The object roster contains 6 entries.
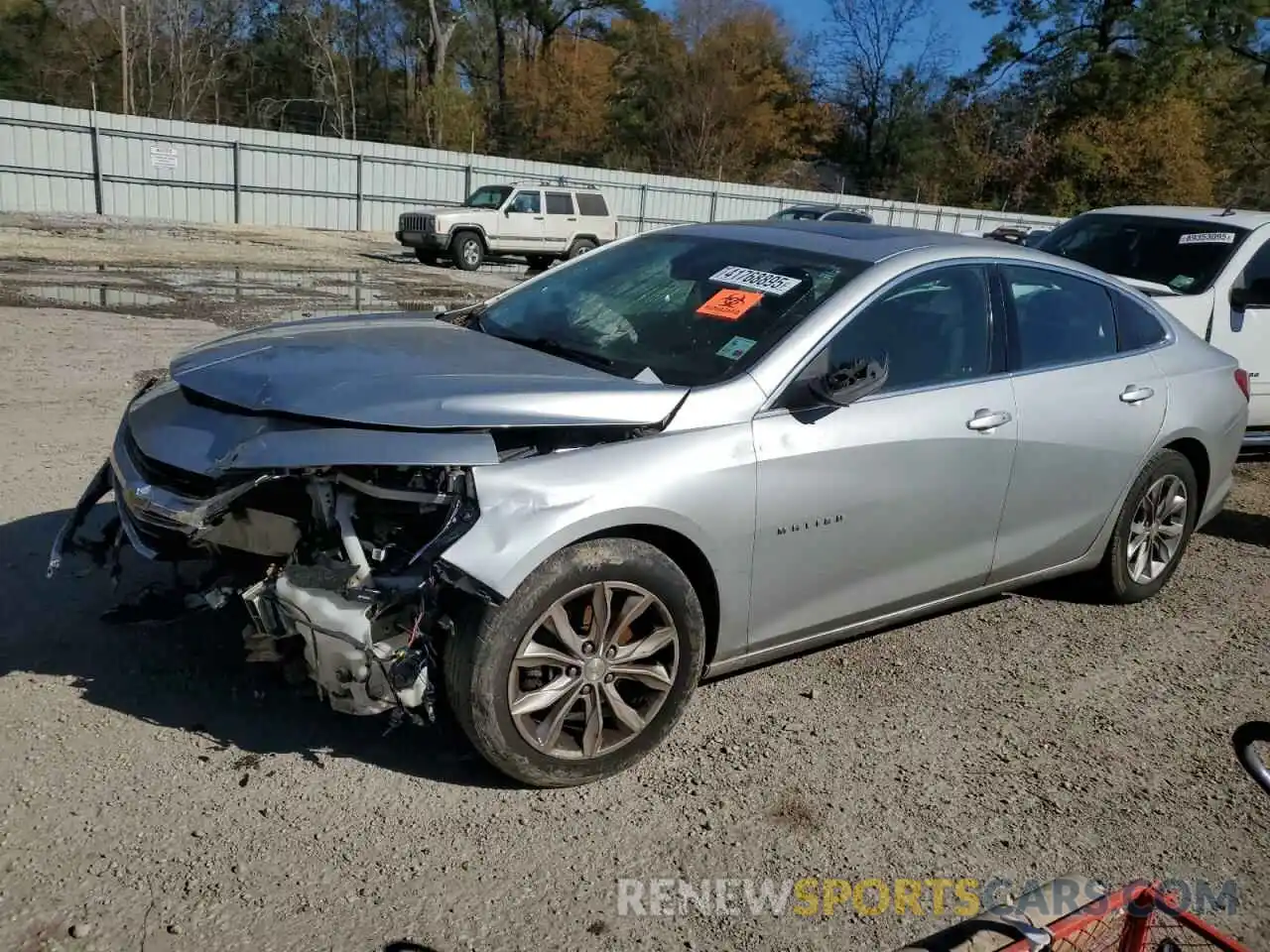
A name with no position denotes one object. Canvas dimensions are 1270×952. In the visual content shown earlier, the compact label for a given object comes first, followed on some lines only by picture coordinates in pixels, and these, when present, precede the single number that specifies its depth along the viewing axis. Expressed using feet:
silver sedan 9.67
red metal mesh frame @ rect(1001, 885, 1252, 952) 7.06
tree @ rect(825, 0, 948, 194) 189.26
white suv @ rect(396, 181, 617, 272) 74.28
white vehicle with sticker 23.61
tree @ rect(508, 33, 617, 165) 178.50
